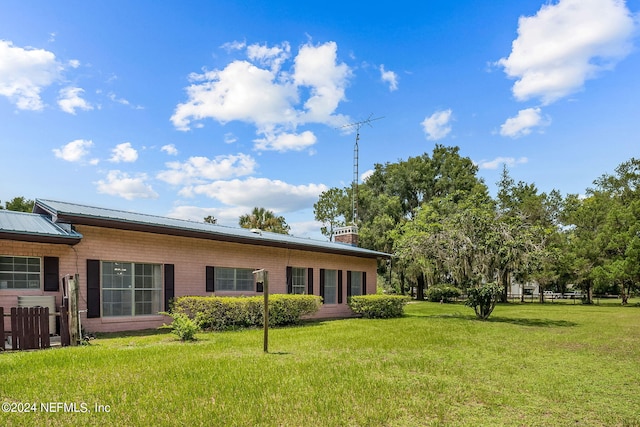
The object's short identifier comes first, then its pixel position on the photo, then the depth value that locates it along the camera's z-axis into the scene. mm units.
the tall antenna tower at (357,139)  26219
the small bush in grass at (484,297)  17062
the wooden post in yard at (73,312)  9383
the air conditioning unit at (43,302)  10023
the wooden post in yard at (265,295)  8922
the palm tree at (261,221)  34906
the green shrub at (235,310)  12352
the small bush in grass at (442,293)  35469
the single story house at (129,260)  10367
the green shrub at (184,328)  10125
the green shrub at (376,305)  17703
